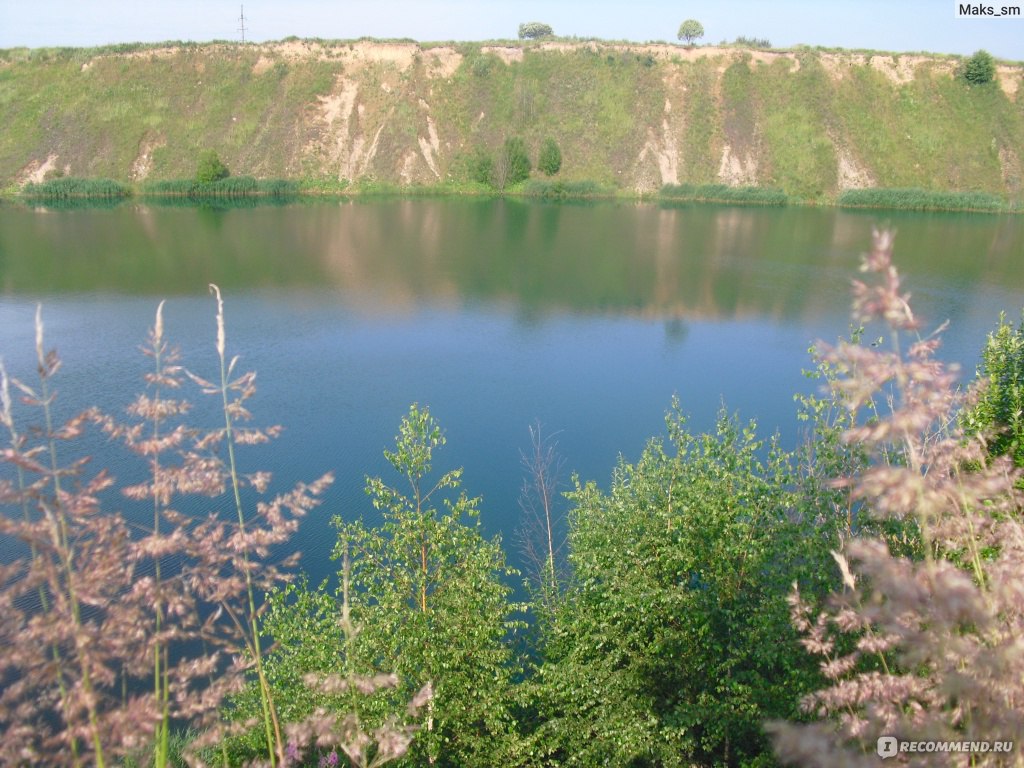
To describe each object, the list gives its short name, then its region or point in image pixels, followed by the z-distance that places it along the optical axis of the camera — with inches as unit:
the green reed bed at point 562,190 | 2439.7
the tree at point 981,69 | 2578.7
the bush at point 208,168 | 2306.8
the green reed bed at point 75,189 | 2183.8
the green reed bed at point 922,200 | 2285.9
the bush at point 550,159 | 2493.8
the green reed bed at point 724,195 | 2359.7
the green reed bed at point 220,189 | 2309.3
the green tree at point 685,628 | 280.8
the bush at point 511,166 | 2471.7
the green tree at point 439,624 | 286.4
